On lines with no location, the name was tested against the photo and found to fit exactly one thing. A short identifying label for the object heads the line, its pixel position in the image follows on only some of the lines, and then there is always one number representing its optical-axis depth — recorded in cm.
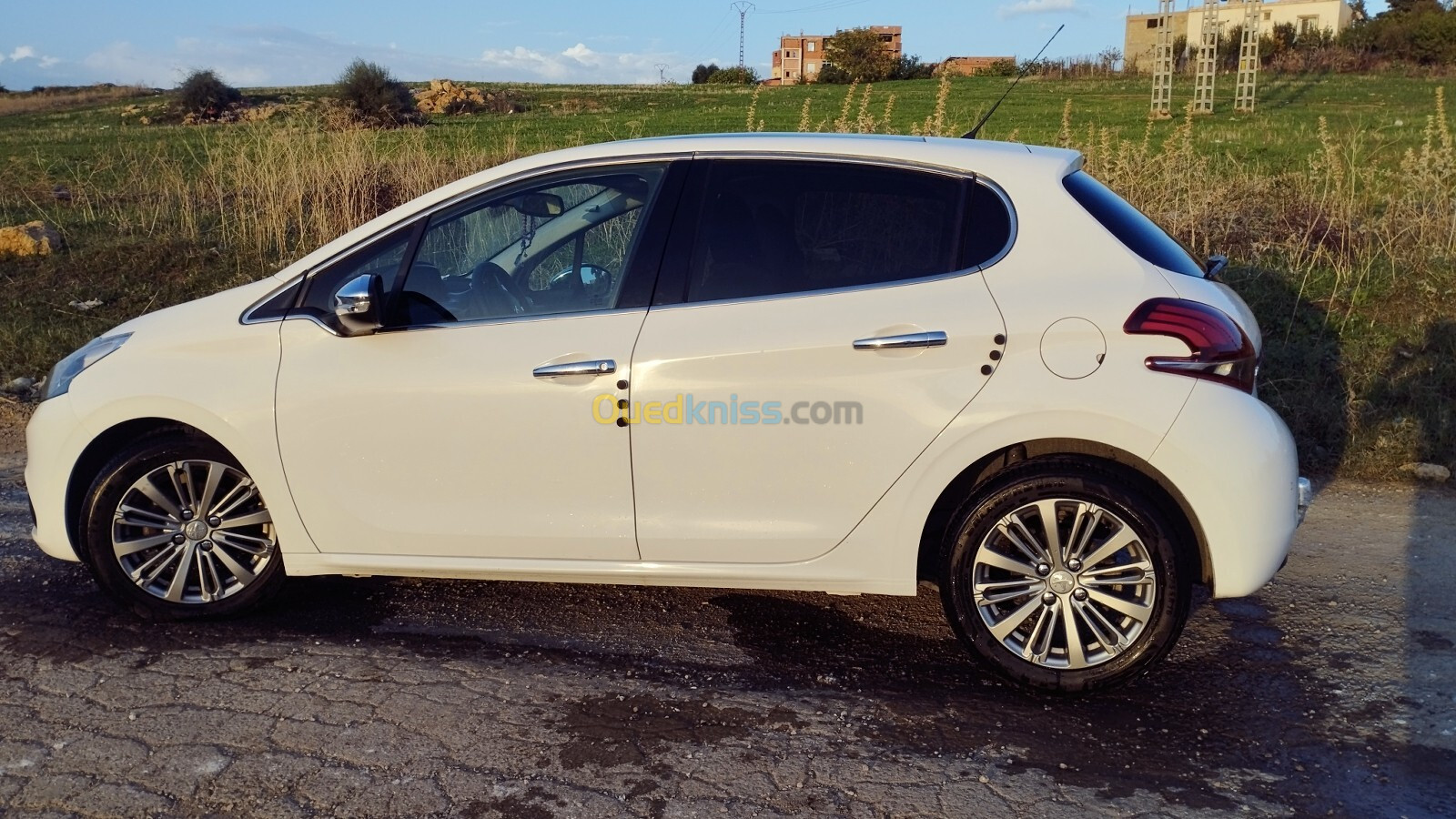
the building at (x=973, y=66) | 7030
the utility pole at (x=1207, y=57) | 3978
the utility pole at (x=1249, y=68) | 3976
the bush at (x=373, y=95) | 3469
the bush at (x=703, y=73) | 9161
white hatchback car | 373
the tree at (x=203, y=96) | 4591
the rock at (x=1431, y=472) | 657
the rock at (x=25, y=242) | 1142
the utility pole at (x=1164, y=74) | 3794
